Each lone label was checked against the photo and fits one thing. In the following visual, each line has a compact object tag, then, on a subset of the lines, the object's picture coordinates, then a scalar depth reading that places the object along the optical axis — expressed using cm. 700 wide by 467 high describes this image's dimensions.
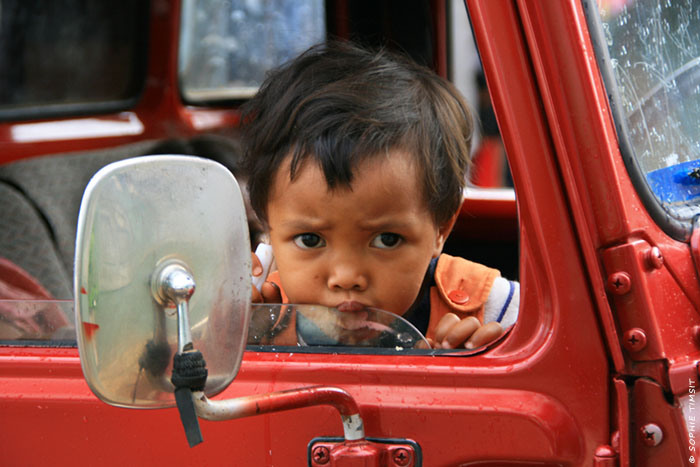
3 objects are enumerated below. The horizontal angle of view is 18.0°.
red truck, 149
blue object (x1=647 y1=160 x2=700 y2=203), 157
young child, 166
